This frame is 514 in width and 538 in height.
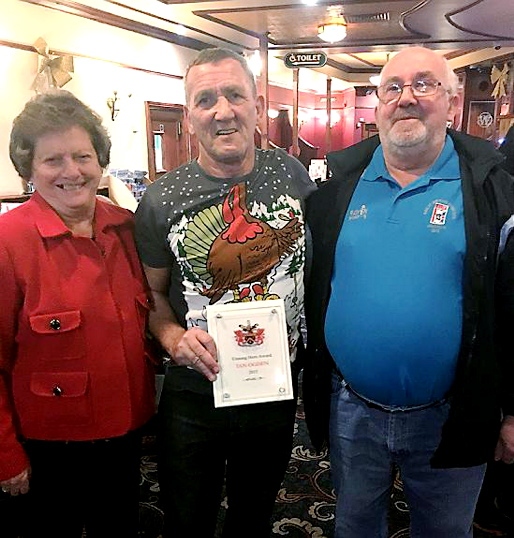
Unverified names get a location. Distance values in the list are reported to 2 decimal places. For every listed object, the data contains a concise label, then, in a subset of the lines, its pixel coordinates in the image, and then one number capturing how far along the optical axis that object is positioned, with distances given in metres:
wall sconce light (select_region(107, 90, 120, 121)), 6.64
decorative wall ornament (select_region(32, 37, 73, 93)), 5.56
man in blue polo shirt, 1.50
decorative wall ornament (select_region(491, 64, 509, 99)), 10.26
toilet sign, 8.05
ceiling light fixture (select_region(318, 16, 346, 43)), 7.28
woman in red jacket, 1.48
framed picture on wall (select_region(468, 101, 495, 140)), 11.80
